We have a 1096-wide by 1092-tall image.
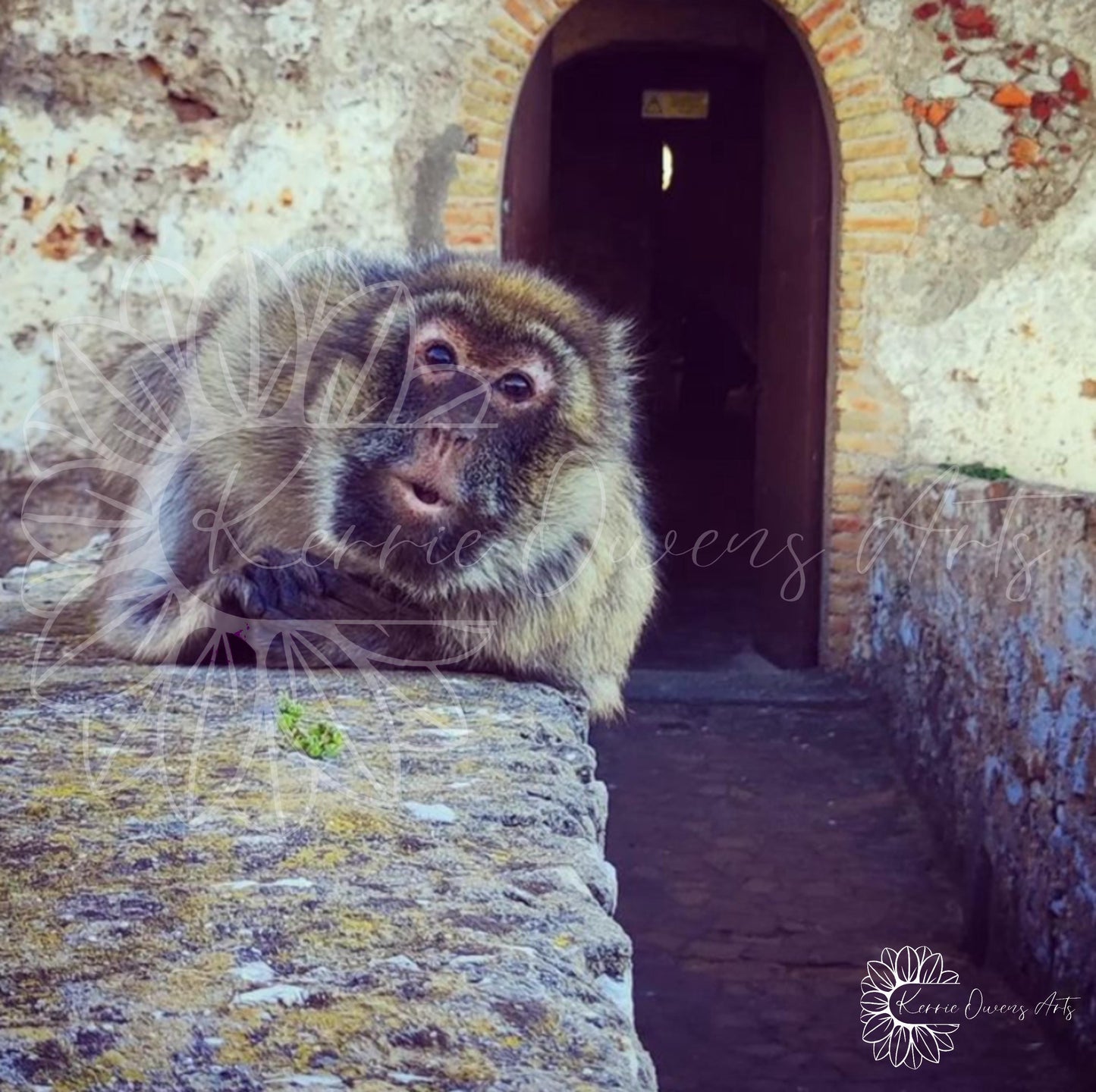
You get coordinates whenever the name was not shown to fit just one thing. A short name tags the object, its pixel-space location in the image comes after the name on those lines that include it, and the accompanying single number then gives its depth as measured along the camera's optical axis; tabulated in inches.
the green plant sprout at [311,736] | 80.0
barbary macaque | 103.2
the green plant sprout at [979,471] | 217.8
